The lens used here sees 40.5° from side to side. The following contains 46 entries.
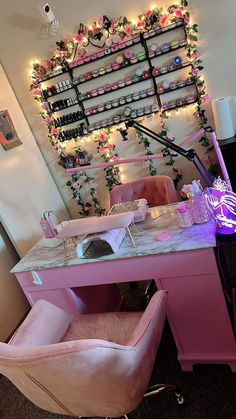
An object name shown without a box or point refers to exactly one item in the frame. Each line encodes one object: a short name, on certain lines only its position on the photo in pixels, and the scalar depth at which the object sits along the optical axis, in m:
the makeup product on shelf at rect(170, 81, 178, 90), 2.79
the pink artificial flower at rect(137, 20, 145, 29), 2.68
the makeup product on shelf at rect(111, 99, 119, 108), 2.99
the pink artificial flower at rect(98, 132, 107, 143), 3.18
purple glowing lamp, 1.51
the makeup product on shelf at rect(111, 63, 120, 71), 2.85
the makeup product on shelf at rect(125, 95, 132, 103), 2.94
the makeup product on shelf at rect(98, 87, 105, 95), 2.98
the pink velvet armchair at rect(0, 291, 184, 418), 0.98
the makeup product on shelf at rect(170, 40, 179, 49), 2.66
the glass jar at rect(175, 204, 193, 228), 1.58
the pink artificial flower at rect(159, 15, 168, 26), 2.62
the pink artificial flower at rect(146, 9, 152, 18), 2.62
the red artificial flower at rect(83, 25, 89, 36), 2.81
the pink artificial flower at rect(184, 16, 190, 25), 2.56
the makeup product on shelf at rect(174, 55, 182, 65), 2.70
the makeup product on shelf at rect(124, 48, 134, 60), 2.78
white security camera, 2.65
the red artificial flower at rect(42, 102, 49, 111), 3.17
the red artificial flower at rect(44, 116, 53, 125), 3.24
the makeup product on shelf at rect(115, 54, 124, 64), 2.83
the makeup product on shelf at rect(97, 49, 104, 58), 2.85
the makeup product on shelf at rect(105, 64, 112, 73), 2.88
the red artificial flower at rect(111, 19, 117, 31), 2.73
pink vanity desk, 1.44
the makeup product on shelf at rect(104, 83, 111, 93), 2.95
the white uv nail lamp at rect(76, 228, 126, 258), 1.58
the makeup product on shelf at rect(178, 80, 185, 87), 2.76
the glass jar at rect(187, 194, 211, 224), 1.55
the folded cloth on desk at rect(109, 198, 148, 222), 1.80
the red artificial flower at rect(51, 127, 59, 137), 3.26
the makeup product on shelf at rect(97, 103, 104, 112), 3.04
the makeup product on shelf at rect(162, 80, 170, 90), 2.80
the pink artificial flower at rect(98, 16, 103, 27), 2.75
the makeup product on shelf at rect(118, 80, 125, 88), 2.90
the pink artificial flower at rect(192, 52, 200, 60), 2.67
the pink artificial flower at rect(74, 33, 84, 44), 2.86
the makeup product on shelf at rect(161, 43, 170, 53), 2.69
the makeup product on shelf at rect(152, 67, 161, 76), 2.78
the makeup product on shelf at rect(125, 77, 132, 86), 2.87
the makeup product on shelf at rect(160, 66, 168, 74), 2.76
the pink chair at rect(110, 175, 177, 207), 2.19
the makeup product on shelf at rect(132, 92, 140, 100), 2.91
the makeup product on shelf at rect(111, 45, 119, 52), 2.79
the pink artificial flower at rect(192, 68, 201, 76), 2.70
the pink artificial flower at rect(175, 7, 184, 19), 2.56
